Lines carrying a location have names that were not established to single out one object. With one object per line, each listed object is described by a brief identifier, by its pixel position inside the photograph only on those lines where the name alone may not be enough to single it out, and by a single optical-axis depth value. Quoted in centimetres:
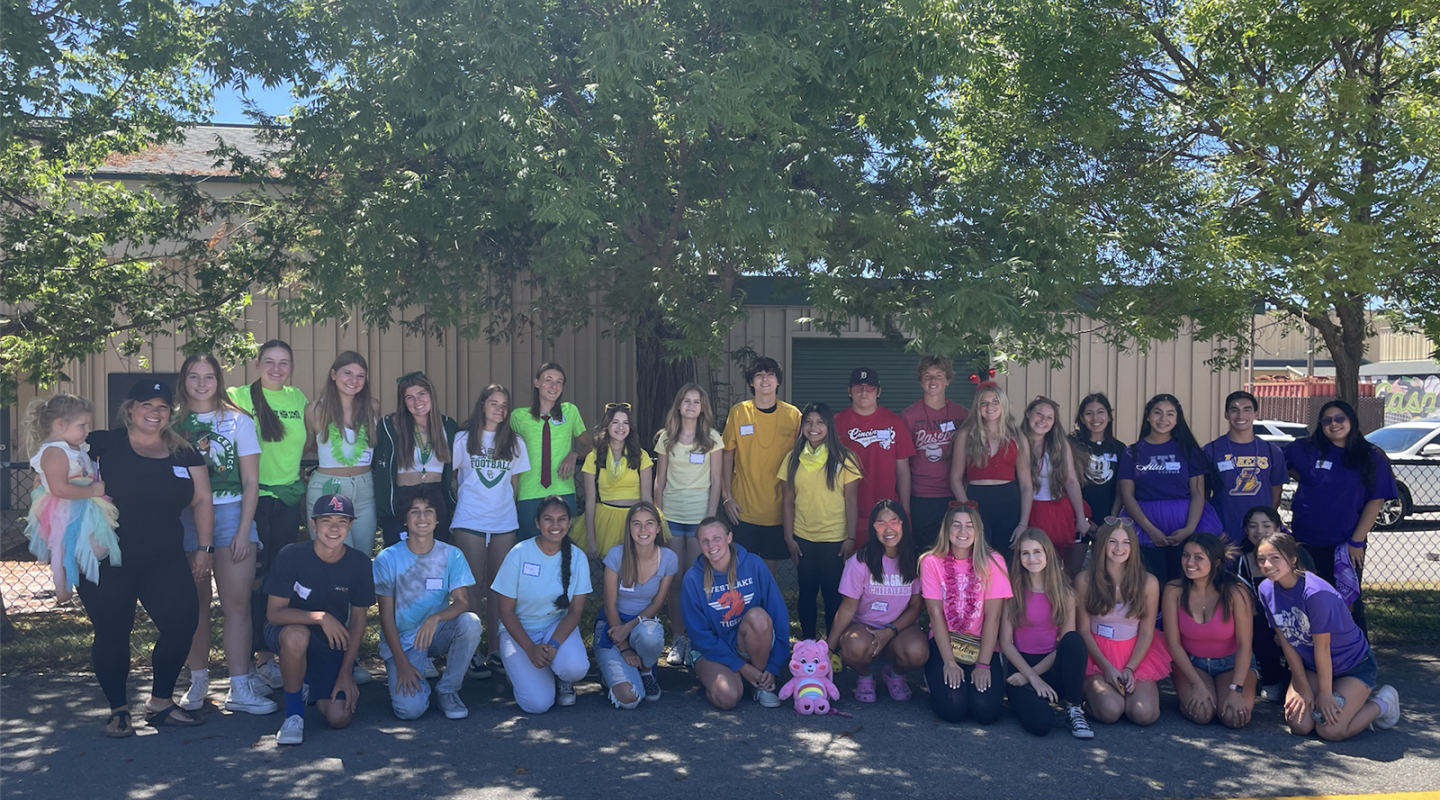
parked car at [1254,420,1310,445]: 1711
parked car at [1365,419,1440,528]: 1195
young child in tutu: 476
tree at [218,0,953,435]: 554
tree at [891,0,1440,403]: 640
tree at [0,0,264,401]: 626
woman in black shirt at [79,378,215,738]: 484
